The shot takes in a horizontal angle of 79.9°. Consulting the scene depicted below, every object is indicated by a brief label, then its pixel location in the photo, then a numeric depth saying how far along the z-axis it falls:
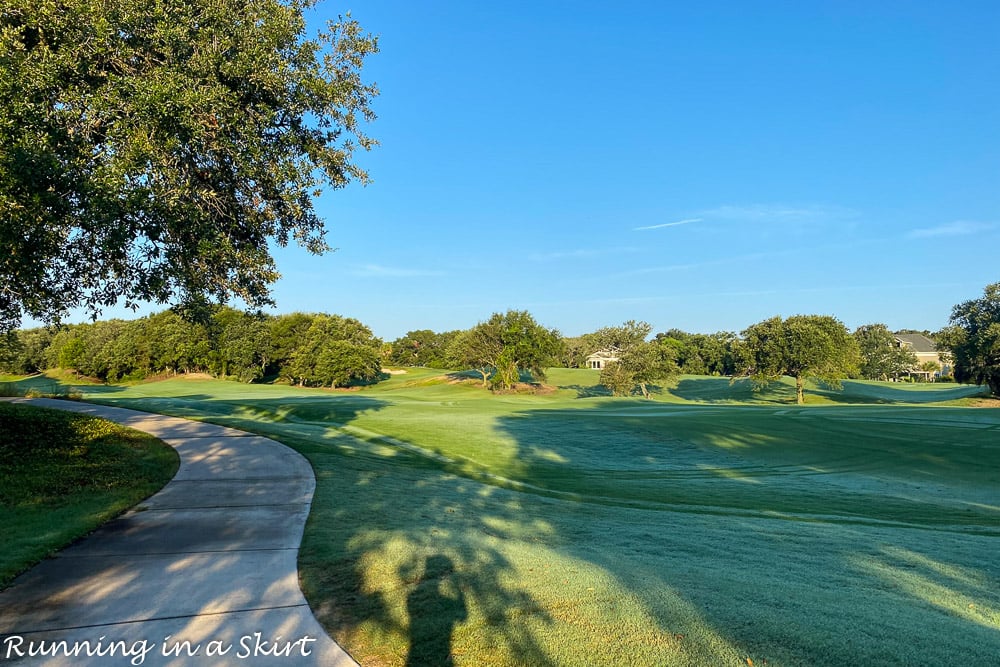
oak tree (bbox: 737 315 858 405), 61.56
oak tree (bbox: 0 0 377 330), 9.43
